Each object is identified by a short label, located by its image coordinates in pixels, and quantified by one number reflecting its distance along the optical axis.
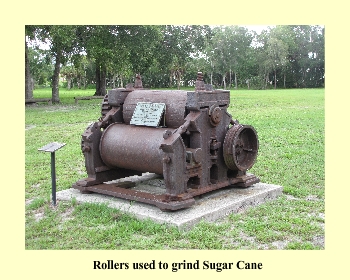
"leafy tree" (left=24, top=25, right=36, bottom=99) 23.36
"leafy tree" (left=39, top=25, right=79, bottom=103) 21.42
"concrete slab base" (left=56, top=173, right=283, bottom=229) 5.38
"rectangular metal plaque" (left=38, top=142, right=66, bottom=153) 6.01
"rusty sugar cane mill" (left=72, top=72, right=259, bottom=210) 5.59
